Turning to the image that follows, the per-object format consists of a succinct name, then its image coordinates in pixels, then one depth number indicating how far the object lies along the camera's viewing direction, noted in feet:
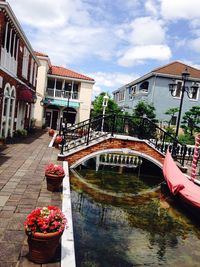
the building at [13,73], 43.88
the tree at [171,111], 84.41
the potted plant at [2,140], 44.34
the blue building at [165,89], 90.84
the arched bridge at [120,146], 39.04
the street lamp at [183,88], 39.86
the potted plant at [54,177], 23.03
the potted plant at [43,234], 12.16
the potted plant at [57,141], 50.18
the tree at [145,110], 84.07
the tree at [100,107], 114.47
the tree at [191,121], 81.29
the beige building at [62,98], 97.45
